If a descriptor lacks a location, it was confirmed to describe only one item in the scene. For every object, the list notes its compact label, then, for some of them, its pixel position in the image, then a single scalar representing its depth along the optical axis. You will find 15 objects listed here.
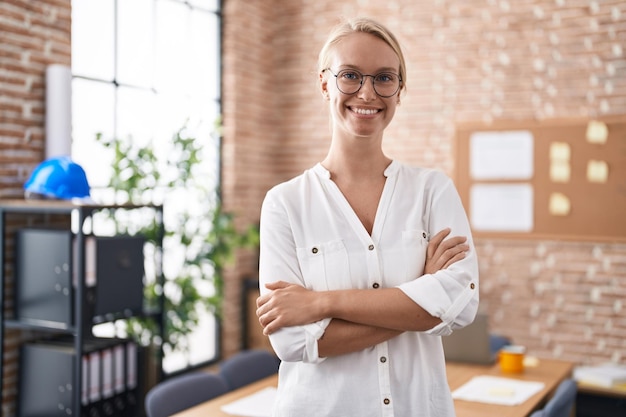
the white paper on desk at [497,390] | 2.62
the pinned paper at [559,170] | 4.69
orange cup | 3.11
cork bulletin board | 4.55
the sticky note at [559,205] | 4.70
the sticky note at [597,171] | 4.56
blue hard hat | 3.04
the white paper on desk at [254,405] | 2.45
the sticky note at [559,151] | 4.68
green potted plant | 3.79
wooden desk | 2.46
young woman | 1.51
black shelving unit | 3.02
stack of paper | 3.77
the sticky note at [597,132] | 4.56
